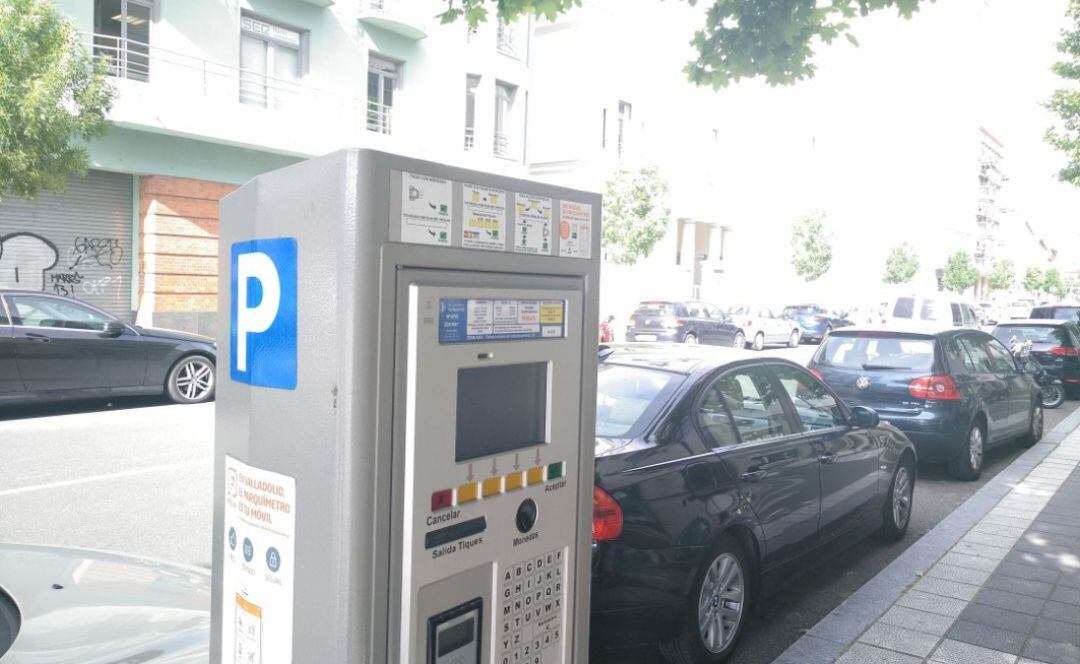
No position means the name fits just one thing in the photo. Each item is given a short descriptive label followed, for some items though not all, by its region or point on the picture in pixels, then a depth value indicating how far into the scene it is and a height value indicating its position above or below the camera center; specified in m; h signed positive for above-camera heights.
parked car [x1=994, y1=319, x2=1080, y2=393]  16.05 -0.59
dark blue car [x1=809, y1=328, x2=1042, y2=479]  8.75 -0.80
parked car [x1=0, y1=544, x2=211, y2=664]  2.19 -0.89
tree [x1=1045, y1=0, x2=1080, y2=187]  16.42 +3.77
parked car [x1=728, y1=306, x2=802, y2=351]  28.91 -0.89
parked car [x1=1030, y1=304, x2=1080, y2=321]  20.39 -0.07
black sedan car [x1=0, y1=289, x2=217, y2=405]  10.53 -0.97
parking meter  1.81 -0.27
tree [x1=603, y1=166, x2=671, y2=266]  29.98 +2.79
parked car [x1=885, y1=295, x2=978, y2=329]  21.00 -0.13
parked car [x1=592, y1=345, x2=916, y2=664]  3.86 -0.92
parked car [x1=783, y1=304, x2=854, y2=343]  32.12 -0.65
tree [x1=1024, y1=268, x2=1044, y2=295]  86.00 +2.80
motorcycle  15.60 -1.34
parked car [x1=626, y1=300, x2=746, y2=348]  26.61 -0.84
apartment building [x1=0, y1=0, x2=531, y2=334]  17.16 +3.17
